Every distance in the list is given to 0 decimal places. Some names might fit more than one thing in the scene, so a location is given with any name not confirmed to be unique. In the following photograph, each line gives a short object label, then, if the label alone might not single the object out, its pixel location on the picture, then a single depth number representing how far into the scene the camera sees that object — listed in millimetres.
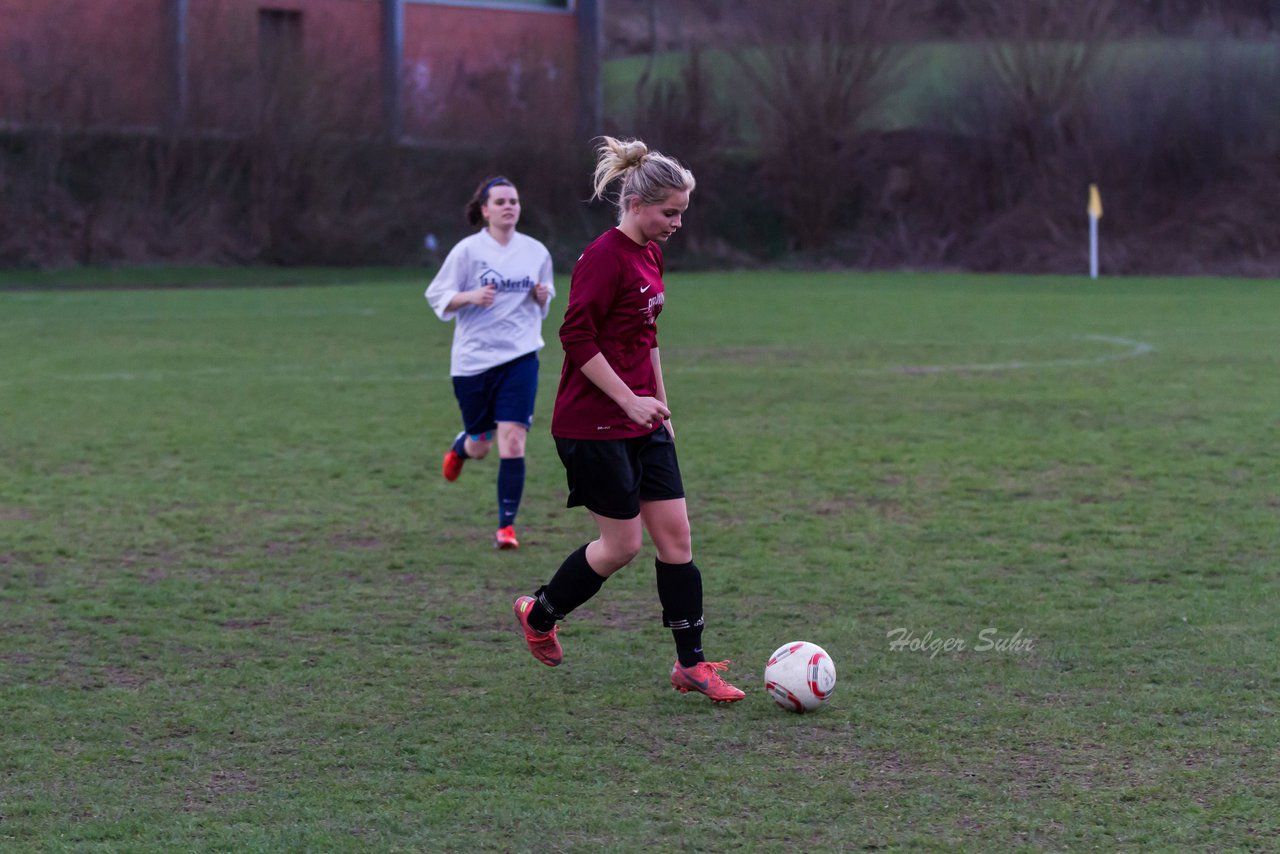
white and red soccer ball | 9430
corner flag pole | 59775
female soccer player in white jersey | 15000
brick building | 66937
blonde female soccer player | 9469
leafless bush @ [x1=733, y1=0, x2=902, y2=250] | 78187
